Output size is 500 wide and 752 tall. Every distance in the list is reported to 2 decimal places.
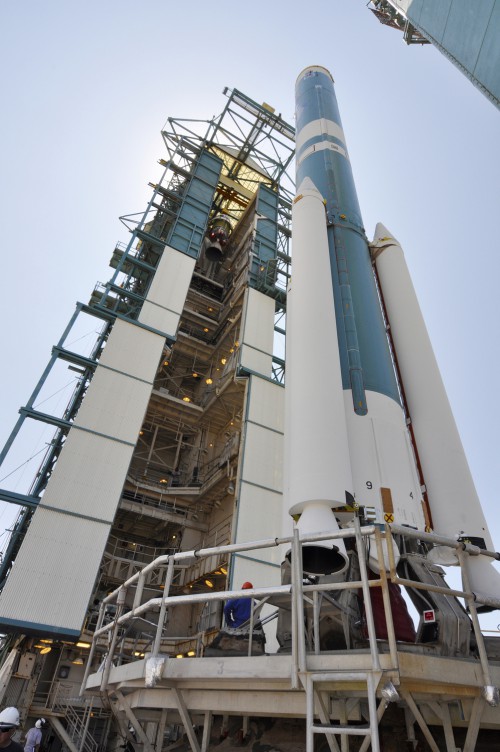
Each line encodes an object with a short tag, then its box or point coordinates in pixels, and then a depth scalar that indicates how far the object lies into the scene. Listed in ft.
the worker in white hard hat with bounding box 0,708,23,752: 12.76
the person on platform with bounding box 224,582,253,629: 21.60
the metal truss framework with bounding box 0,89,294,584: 54.60
